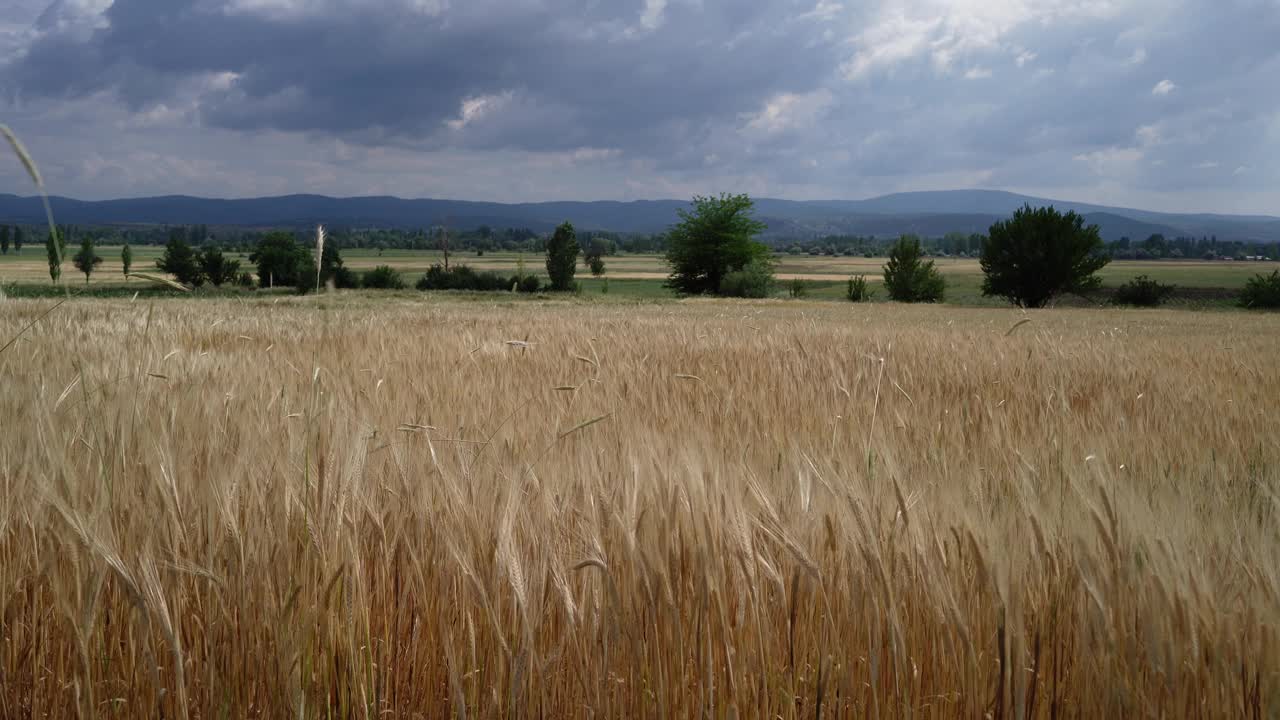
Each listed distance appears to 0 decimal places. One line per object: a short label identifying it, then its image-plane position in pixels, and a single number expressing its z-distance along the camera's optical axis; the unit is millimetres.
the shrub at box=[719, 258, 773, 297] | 58938
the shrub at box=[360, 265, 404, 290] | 70375
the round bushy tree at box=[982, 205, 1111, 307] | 49781
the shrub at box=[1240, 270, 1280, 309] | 51781
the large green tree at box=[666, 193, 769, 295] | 65812
